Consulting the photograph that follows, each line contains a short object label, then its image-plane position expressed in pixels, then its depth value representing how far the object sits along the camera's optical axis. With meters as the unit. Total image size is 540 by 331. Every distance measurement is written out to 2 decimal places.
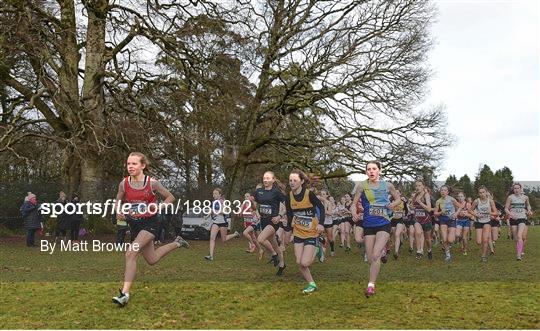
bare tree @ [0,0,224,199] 21.89
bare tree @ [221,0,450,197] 27.50
